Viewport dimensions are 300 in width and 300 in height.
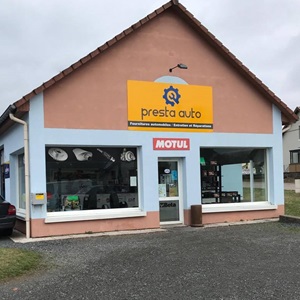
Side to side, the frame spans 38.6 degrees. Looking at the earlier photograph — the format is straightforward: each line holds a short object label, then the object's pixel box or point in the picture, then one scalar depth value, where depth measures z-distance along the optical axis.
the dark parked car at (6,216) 11.11
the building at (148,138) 11.64
